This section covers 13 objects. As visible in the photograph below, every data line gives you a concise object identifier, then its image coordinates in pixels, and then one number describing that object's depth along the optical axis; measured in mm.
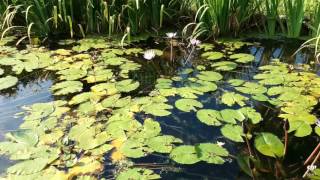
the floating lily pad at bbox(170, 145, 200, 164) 1549
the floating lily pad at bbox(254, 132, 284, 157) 1589
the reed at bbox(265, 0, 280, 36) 2739
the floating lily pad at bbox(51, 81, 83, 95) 2097
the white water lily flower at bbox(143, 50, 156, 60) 2325
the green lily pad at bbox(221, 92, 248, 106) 1977
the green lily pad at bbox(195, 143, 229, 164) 1561
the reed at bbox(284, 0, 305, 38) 2636
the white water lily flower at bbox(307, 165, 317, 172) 1453
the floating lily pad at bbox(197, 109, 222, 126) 1800
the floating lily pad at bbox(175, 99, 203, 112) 1910
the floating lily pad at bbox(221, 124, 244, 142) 1686
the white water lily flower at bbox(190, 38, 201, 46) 2459
